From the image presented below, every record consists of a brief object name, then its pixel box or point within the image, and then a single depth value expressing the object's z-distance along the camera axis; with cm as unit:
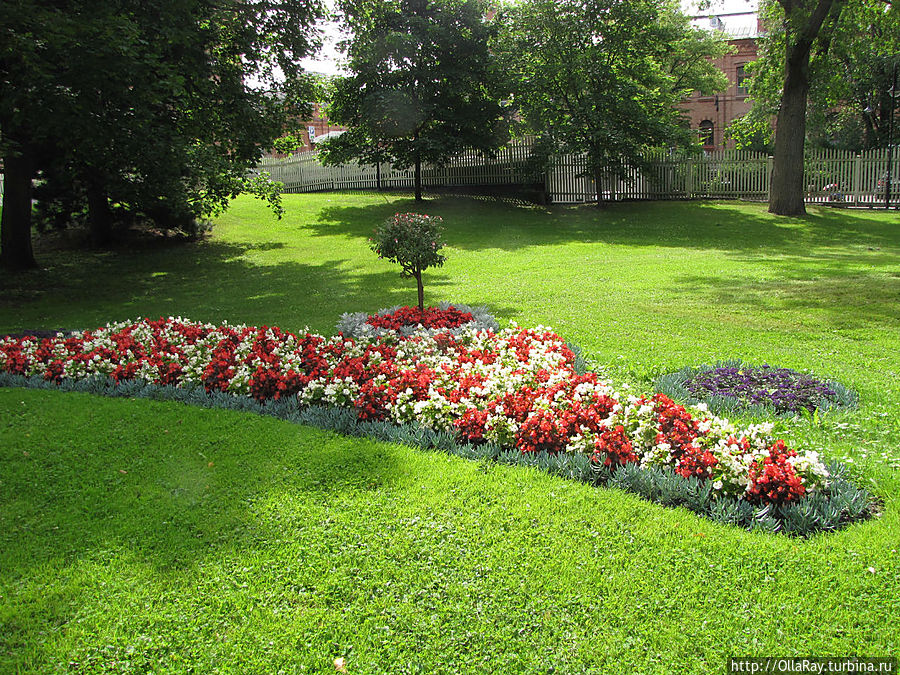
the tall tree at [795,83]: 1647
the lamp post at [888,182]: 2055
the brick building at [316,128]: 5262
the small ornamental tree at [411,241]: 797
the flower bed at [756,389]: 527
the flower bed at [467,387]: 397
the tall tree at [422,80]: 2038
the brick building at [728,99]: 5022
